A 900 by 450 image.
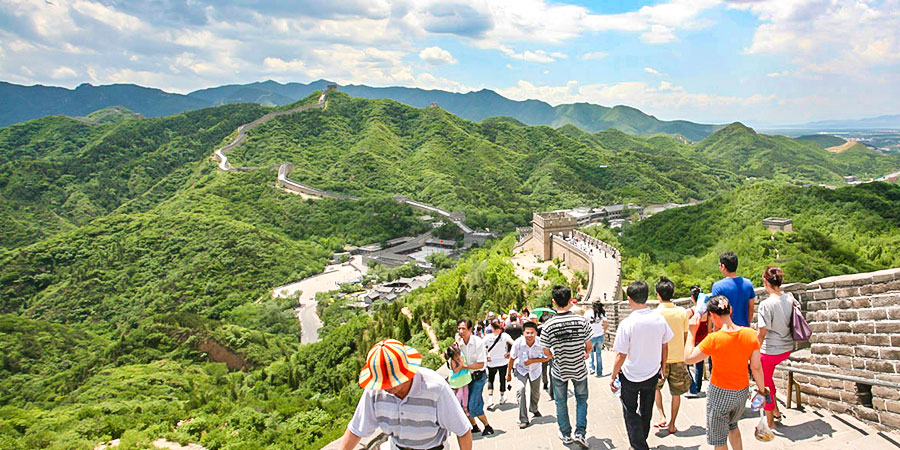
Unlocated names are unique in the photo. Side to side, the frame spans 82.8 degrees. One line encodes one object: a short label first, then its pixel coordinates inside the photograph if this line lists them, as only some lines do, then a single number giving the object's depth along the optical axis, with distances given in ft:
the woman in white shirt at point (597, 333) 29.96
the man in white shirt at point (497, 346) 24.59
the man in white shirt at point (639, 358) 16.65
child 20.40
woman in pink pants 18.13
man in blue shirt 19.19
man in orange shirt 15.23
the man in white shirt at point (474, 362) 21.45
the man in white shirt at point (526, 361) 21.71
